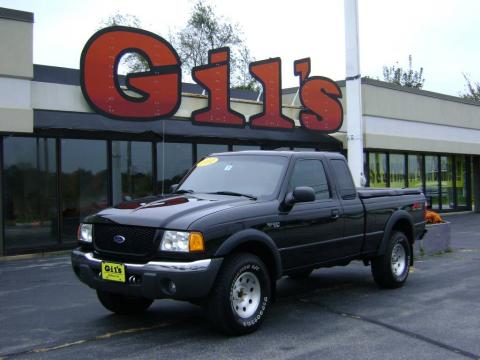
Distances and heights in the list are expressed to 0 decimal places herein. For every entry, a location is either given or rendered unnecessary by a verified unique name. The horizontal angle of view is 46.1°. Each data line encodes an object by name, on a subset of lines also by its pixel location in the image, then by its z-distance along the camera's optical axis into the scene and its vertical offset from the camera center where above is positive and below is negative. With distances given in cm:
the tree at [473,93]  5051 +794
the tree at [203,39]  3650 +956
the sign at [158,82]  1333 +267
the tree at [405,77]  4972 +929
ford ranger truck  516 -52
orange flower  1255 -86
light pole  1234 +198
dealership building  1221 +111
